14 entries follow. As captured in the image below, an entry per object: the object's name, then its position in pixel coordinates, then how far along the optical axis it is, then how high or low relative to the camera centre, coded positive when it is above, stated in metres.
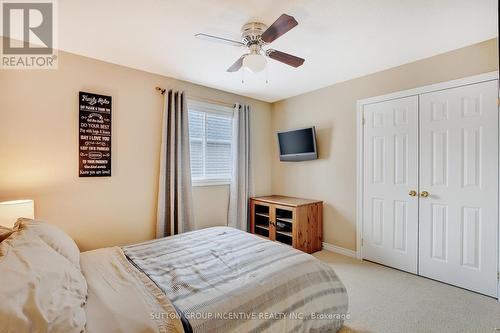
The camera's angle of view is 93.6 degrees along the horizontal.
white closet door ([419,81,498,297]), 2.30 -0.21
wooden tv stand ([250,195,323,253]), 3.38 -0.85
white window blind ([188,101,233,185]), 3.53 +0.37
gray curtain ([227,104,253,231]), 3.82 -0.11
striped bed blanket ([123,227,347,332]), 1.29 -0.76
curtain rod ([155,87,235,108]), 3.14 +1.00
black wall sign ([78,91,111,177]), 2.59 +0.34
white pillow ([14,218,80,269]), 1.48 -0.47
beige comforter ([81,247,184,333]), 1.10 -0.73
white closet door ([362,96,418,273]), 2.81 -0.21
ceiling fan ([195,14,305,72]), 1.70 +1.00
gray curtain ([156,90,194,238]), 3.06 -0.09
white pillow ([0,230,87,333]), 0.86 -0.54
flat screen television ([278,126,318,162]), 3.66 +0.36
